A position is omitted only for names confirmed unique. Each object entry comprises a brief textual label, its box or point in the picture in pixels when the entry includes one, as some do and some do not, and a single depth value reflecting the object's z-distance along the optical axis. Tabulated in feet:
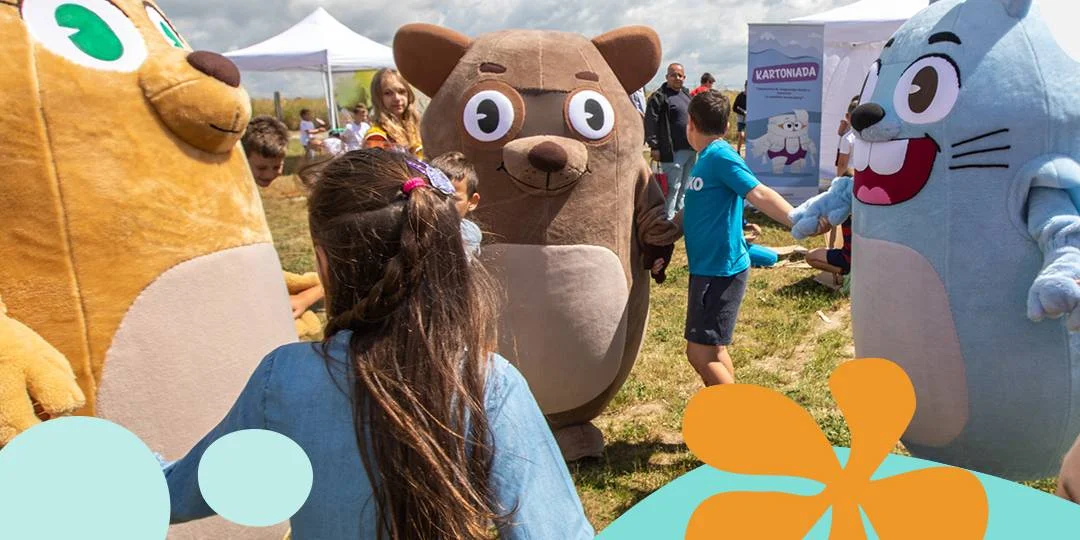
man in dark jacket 26.53
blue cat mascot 6.85
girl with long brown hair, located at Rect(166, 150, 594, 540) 3.57
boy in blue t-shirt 10.23
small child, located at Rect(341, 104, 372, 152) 25.21
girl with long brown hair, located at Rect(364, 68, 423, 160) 13.55
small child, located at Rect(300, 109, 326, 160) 47.43
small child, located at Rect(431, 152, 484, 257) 8.47
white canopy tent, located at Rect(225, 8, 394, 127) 42.25
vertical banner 30.66
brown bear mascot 8.85
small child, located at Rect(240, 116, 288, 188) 12.43
